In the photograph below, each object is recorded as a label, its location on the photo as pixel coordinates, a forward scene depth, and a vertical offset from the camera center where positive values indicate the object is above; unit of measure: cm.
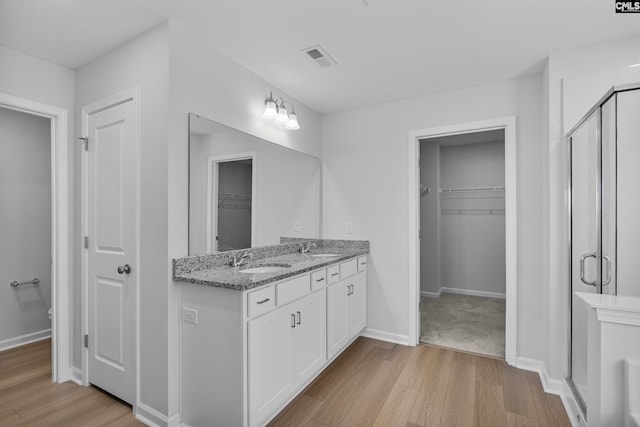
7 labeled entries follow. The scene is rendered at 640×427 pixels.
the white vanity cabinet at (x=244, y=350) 172 -81
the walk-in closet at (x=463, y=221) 477 -13
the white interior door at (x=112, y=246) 210 -24
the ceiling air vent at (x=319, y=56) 226 +116
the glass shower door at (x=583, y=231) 184 -11
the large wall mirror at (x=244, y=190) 211 +19
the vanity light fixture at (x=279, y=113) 264 +86
